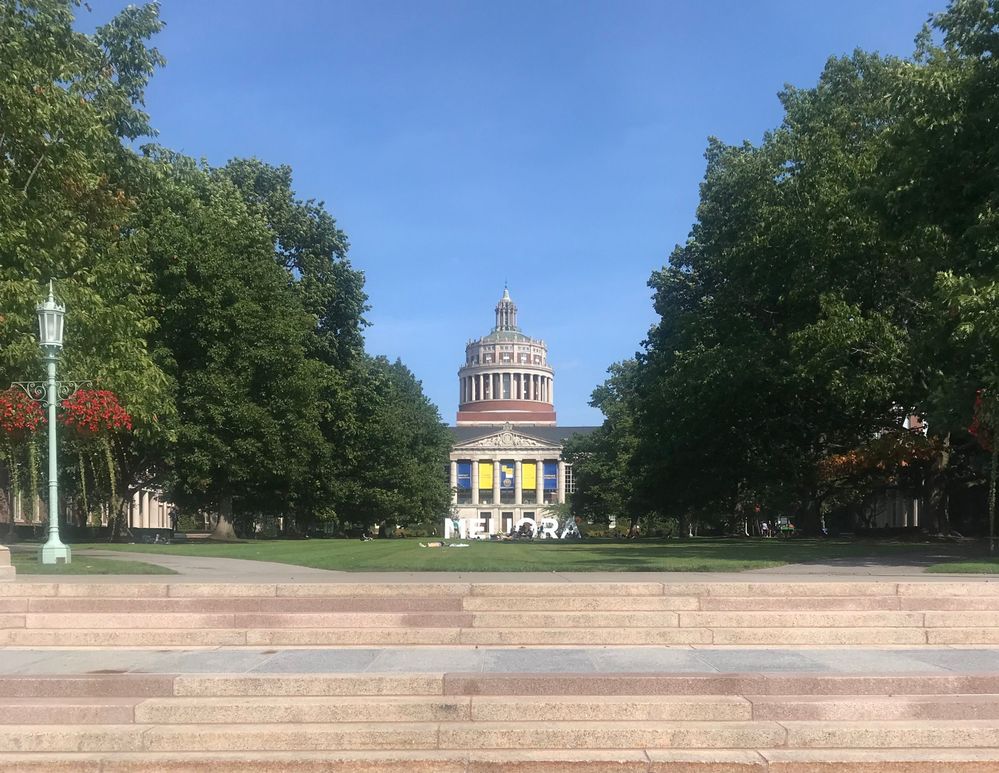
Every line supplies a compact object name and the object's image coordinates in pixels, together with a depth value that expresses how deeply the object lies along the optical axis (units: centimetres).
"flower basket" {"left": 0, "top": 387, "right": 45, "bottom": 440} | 1820
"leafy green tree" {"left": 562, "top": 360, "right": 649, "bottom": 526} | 7481
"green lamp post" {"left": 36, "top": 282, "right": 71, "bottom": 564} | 1661
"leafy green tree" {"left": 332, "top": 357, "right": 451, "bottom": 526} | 4984
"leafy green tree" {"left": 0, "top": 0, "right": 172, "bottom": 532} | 1923
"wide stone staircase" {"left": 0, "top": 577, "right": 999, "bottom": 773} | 713
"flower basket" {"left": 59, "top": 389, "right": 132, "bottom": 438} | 1959
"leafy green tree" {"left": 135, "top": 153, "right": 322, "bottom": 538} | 3350
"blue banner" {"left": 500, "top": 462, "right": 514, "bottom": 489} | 15800
